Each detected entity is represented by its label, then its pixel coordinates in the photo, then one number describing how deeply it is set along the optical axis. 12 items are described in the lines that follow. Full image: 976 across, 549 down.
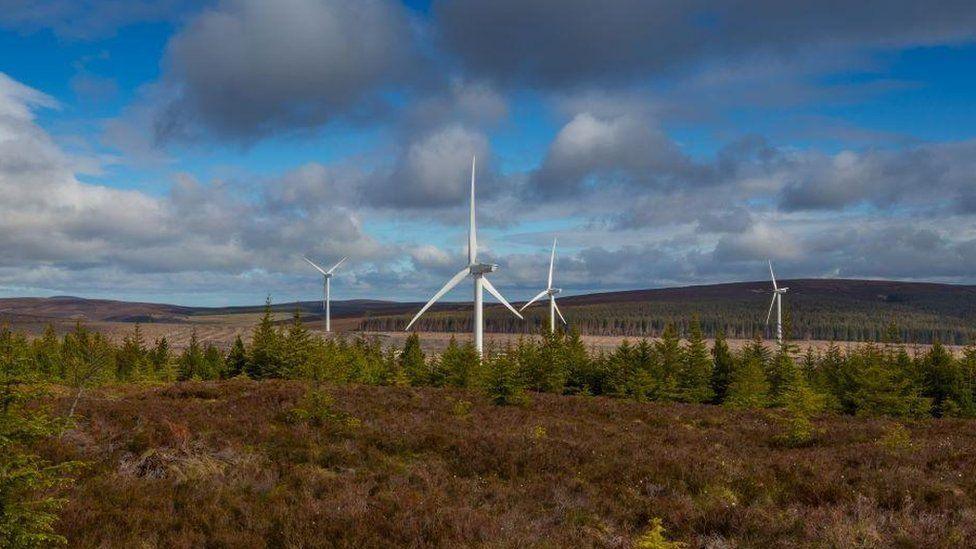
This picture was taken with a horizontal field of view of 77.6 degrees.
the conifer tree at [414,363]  59.16
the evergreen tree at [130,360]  69.43
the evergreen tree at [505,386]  29.42
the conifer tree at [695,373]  50.72
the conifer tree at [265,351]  53.72
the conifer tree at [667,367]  48.38
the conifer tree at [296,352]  52.06
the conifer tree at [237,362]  66.19
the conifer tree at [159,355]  75.88
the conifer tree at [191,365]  71.12
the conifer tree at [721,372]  53.09
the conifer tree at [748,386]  45.25
